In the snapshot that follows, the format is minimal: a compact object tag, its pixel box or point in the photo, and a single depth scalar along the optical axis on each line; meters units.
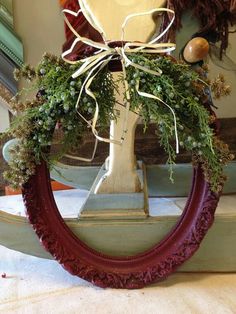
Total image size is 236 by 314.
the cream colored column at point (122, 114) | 0.47
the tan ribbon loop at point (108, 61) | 0.36
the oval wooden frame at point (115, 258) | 0.40
